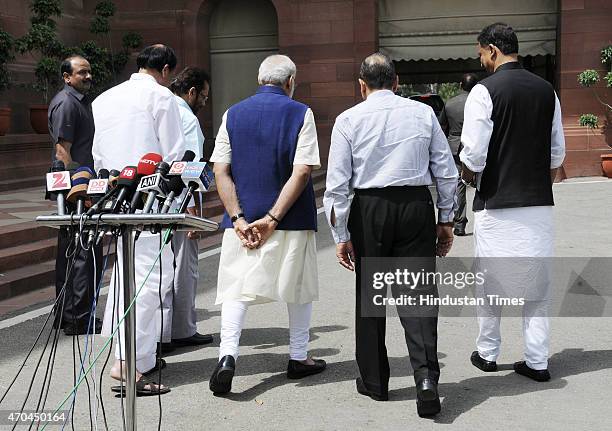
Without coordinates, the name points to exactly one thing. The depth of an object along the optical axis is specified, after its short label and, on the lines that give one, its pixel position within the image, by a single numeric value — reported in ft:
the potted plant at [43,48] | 51.03
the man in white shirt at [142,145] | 16.96
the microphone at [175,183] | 11.72
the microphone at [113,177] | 12.66
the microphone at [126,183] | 11.91
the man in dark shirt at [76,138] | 22.02
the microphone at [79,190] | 11.91
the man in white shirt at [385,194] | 15.93
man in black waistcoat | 17.10
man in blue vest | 16.84
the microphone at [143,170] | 11.92
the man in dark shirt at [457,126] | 35.81
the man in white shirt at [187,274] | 20.26
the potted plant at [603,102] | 57.67
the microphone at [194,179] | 11.76
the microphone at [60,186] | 11.92
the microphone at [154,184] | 11.65
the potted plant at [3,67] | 47.94
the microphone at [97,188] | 11.77
